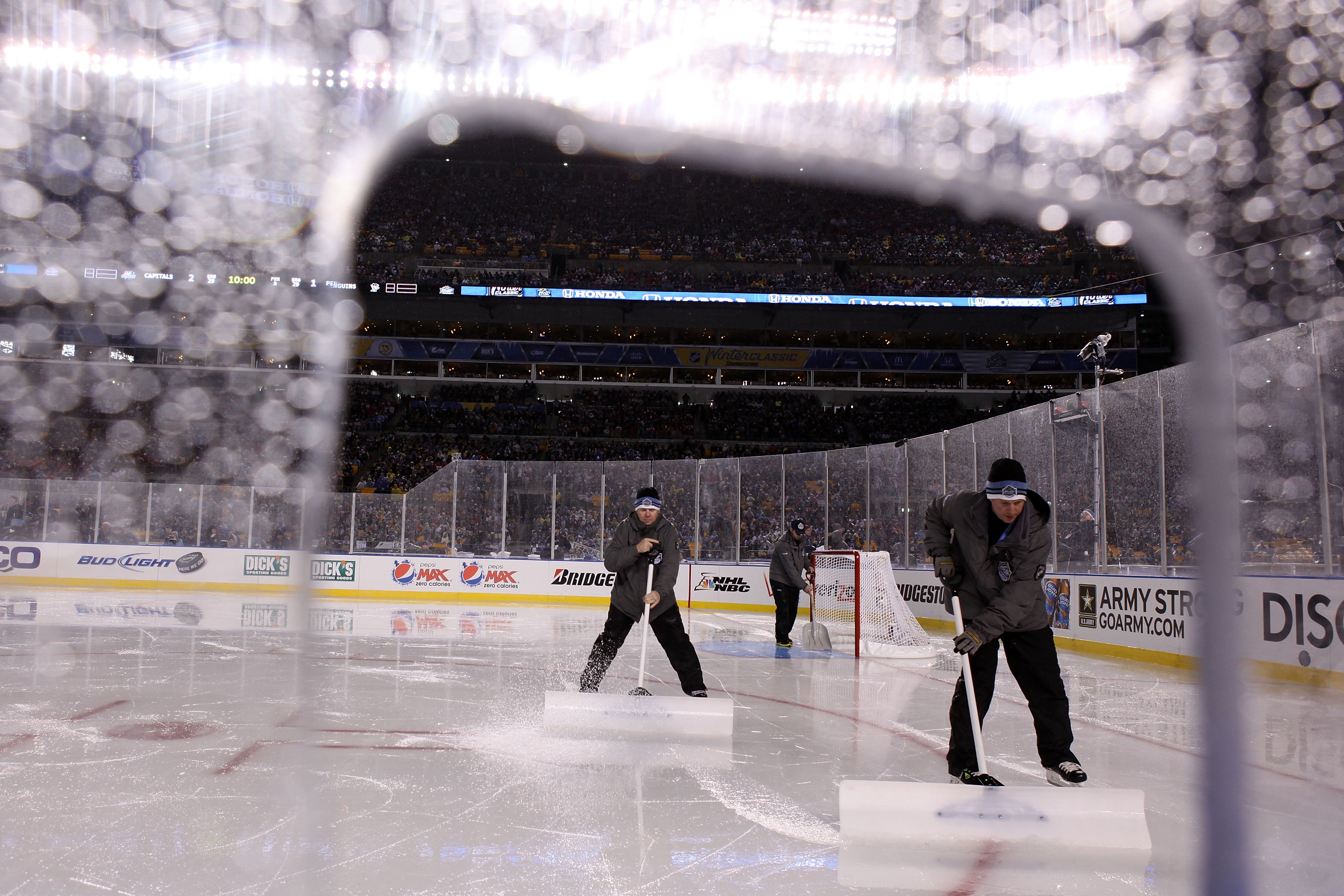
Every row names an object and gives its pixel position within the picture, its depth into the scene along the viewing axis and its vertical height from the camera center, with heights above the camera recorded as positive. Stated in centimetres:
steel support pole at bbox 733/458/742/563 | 1847 +9
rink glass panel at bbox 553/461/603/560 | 1908 +45
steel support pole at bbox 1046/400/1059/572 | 1255 +20
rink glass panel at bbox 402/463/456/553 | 1944 +30
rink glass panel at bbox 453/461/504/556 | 1928 +49
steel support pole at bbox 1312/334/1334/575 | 829 +37
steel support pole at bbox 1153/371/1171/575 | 1045 +65
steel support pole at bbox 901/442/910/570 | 1573 +11
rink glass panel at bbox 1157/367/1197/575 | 1009 +90
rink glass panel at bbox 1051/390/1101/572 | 1181 +74
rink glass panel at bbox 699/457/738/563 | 1853 +47
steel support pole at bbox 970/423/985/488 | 1383 +127
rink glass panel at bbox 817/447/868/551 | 1672 +73
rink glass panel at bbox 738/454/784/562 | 1786 +58
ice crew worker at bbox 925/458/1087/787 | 405 -26
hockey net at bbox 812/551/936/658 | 1073 -97
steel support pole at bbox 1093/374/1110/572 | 1156 +38
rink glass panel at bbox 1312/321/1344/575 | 824 +119
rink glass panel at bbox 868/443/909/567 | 1591 +60
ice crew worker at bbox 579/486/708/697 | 608 -35
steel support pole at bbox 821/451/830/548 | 1727 +63
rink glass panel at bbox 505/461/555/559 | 1925 +46
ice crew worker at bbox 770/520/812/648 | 1085 -53
